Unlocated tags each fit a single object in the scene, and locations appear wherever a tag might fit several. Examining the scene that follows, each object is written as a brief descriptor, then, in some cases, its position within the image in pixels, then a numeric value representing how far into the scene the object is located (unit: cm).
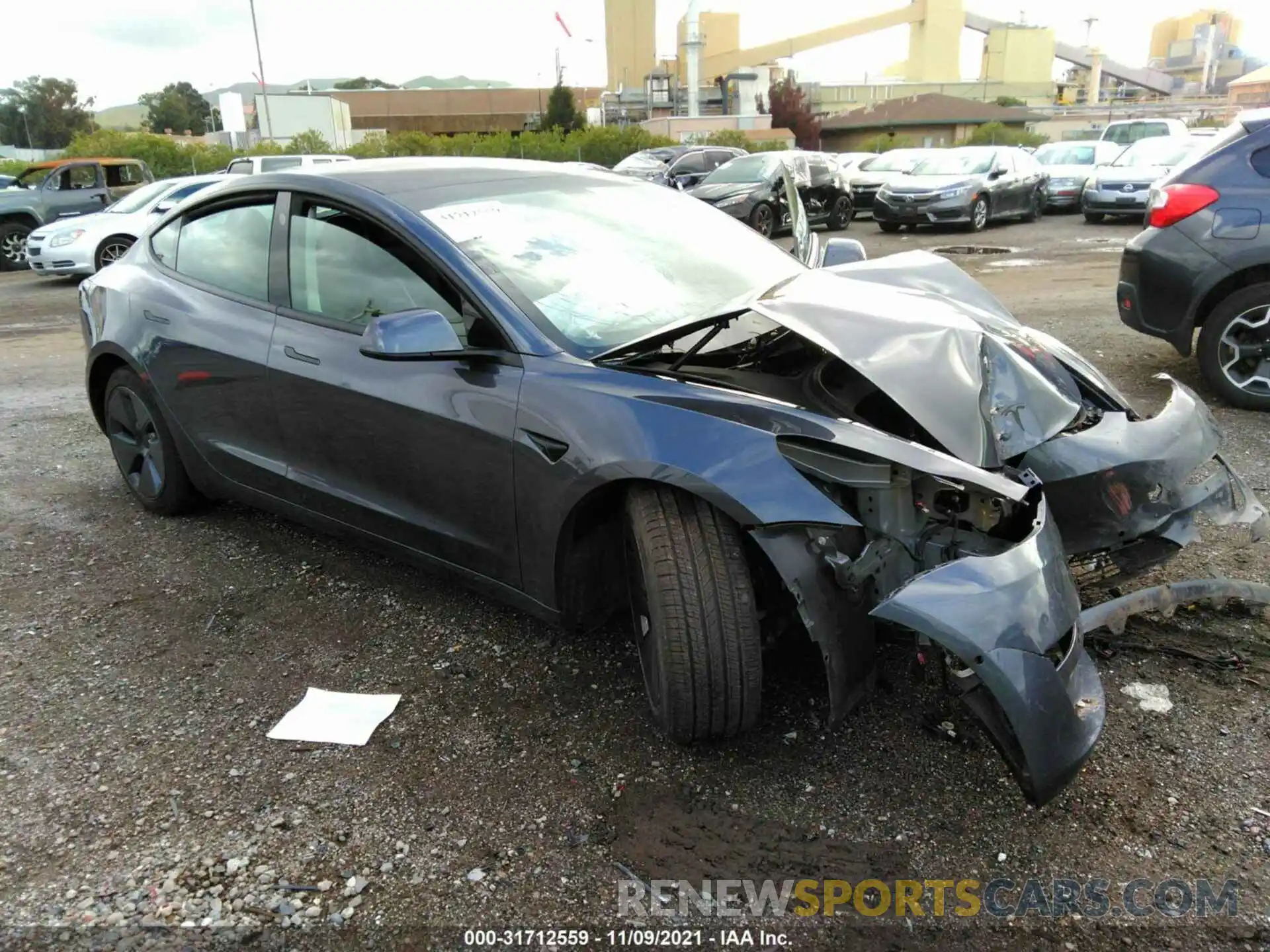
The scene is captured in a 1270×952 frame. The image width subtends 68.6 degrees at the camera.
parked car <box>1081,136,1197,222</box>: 1642
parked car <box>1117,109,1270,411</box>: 522
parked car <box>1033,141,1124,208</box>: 1912
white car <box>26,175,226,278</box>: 1318
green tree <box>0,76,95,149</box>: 7319
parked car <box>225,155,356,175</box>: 1650
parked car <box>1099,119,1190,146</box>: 2017
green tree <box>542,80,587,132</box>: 5181
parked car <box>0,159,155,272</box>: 1583
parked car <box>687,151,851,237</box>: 1505
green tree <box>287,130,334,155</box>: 2859
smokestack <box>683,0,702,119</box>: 6200
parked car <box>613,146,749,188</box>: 1862
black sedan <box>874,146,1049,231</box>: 1588
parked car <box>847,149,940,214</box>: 1894
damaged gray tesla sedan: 223
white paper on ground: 276
